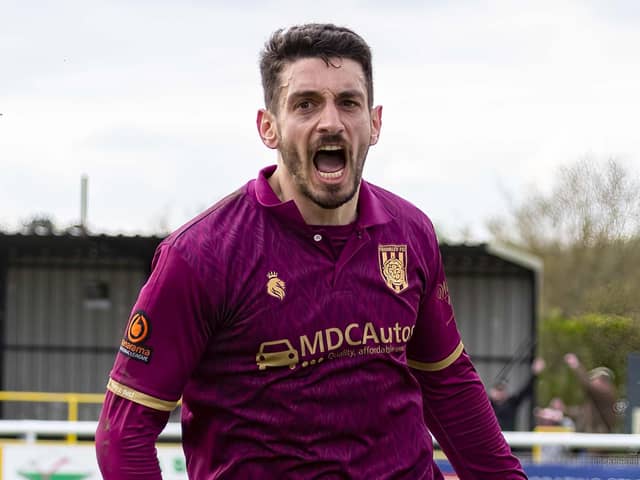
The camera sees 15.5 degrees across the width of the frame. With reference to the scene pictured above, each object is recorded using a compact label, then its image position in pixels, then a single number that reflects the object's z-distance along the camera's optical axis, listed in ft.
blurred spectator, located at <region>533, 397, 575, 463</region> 48.96
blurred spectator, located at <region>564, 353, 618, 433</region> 61.88
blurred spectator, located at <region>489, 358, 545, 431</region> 85.22
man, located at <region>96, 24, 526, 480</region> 17.18
